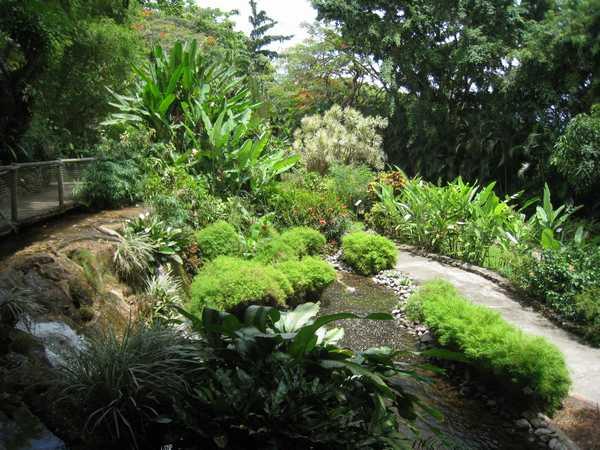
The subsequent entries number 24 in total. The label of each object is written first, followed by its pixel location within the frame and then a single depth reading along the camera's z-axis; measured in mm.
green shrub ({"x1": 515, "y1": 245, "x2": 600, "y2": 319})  6445
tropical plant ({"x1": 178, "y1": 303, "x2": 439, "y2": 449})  2457
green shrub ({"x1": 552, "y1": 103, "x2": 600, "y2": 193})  10047
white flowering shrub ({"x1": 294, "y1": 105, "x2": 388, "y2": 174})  14547
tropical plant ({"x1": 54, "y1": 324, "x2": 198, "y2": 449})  2521
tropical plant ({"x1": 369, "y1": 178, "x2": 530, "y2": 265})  8906
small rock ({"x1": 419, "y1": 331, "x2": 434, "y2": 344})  6062
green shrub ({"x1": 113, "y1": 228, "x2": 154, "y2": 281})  5414
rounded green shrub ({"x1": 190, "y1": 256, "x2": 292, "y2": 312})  5445
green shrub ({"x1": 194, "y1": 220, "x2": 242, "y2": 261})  6848
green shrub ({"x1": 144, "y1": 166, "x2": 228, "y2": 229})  6988
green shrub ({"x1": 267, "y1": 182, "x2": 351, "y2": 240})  9688
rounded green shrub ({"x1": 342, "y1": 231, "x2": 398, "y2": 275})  8711
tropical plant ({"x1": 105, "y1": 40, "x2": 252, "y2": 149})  8891
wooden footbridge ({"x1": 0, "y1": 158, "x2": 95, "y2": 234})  5191
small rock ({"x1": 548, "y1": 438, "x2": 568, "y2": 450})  4004
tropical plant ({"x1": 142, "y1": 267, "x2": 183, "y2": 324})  5293
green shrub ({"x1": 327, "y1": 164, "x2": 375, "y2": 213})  12109
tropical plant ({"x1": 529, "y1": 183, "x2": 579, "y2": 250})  8023
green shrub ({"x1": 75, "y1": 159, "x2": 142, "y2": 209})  6863
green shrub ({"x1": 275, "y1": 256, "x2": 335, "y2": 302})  6641
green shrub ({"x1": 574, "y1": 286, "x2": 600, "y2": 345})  5816
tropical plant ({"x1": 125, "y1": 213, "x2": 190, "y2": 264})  6098
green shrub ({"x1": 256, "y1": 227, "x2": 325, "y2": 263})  7410
